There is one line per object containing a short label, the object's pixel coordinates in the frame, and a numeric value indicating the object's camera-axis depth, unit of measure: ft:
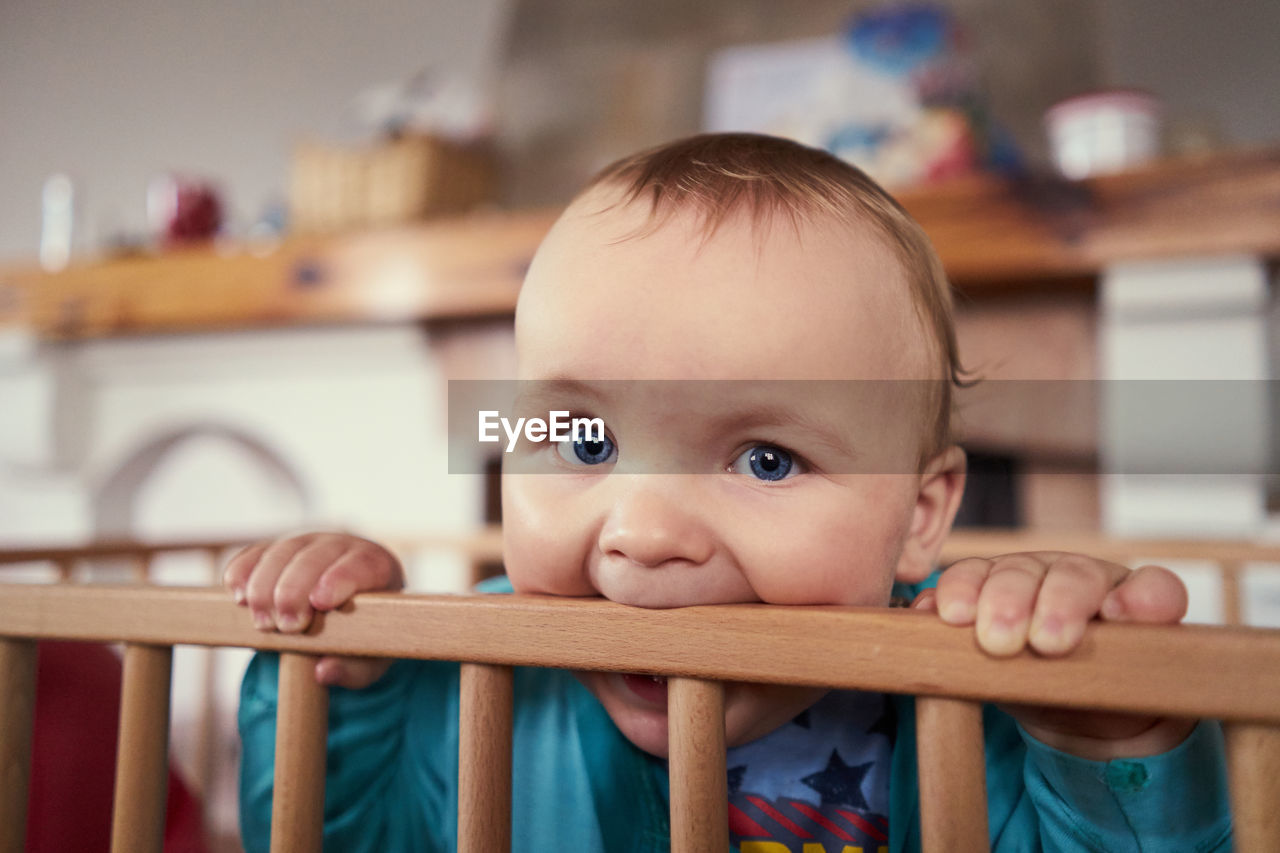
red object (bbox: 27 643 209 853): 2.27
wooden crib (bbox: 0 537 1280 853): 0.91
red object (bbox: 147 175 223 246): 5.99
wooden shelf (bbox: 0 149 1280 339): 3.94
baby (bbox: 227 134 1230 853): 1.25
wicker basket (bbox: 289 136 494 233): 5.49
